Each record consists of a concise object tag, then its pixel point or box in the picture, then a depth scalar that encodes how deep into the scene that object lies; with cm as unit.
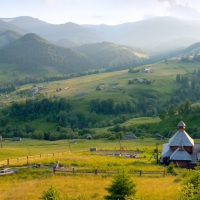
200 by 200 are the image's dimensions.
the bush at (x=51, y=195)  2677
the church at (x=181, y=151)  6394
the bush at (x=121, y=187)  3159
